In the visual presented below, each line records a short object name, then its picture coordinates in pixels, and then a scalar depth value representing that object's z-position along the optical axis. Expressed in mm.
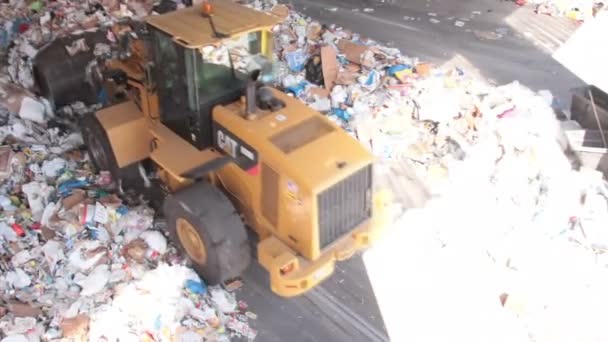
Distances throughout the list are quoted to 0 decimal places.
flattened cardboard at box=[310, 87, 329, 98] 6680
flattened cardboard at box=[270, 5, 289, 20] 8166
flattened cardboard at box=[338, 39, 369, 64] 7178
